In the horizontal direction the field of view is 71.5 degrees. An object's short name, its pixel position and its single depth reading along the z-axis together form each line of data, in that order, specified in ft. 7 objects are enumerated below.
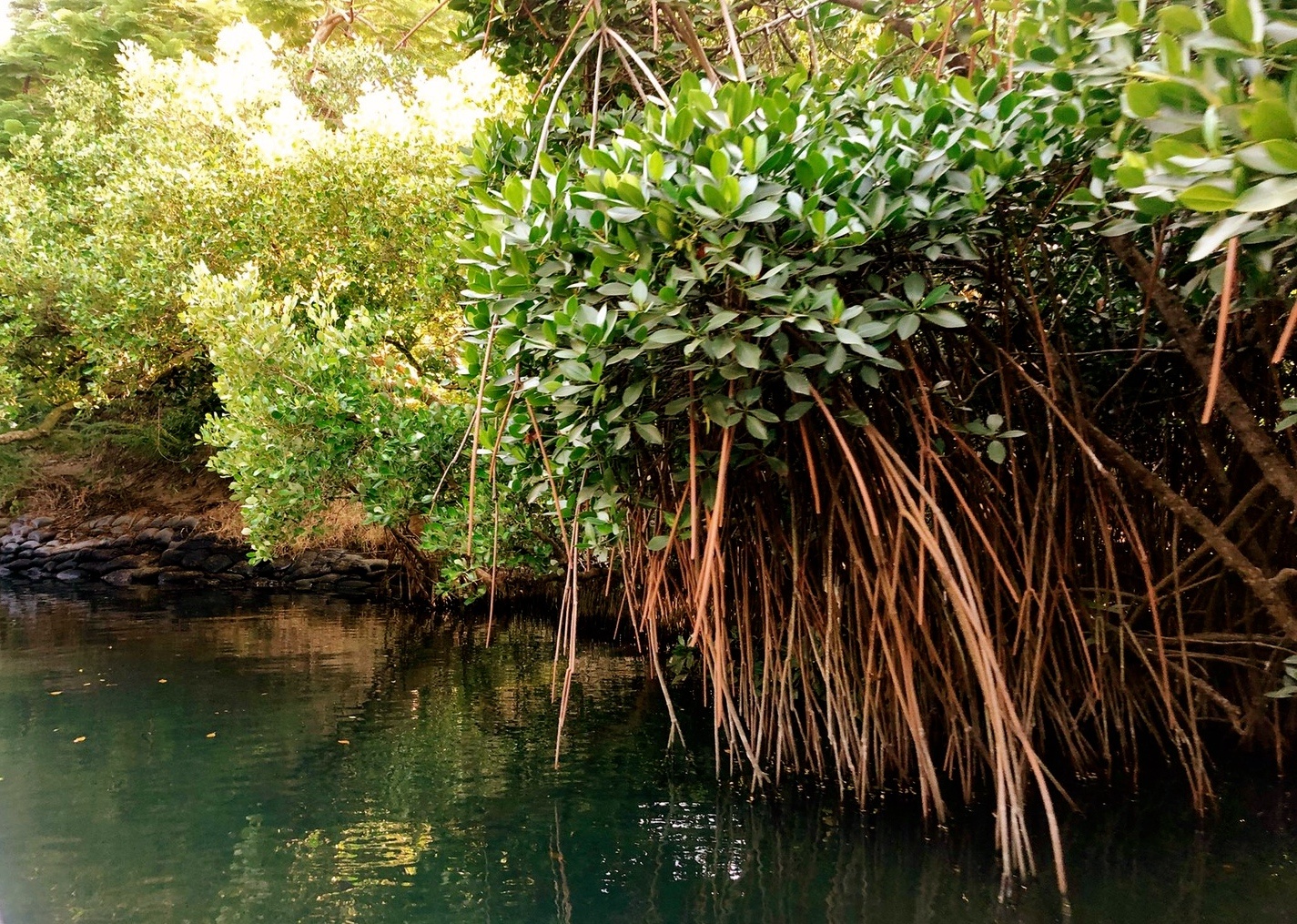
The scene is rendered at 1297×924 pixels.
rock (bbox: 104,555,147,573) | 42.78
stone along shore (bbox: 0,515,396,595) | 38.93
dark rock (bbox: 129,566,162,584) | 41.37
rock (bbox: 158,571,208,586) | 41.01
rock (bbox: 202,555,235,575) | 41.19
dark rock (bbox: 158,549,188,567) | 42.04
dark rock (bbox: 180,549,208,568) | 41.63
